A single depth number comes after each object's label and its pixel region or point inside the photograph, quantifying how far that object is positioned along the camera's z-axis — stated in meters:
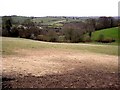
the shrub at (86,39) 29.22
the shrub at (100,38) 30.47
